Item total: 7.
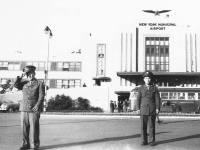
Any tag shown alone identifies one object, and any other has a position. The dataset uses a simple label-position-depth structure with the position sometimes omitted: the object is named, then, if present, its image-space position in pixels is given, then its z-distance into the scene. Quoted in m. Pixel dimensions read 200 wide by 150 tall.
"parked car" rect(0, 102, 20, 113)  33.16
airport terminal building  48.81
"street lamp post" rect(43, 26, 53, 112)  31.31
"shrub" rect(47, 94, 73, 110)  36.53
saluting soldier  7.25
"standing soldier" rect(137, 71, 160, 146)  8.20
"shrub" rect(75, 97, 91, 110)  38.53
